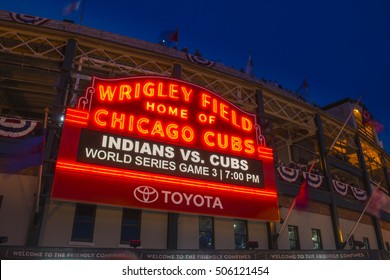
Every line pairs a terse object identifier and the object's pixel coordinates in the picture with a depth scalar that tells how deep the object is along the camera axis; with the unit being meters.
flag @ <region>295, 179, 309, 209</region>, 15.63
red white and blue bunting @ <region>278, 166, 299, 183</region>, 18.13
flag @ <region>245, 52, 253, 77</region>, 21.30
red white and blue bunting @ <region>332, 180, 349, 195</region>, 20.94
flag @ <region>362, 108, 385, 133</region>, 26.08
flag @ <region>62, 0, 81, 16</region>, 17.31
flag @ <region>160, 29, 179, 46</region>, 19.80
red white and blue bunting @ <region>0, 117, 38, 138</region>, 13.23
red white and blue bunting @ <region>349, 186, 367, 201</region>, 22.25
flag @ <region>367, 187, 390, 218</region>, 17.69
